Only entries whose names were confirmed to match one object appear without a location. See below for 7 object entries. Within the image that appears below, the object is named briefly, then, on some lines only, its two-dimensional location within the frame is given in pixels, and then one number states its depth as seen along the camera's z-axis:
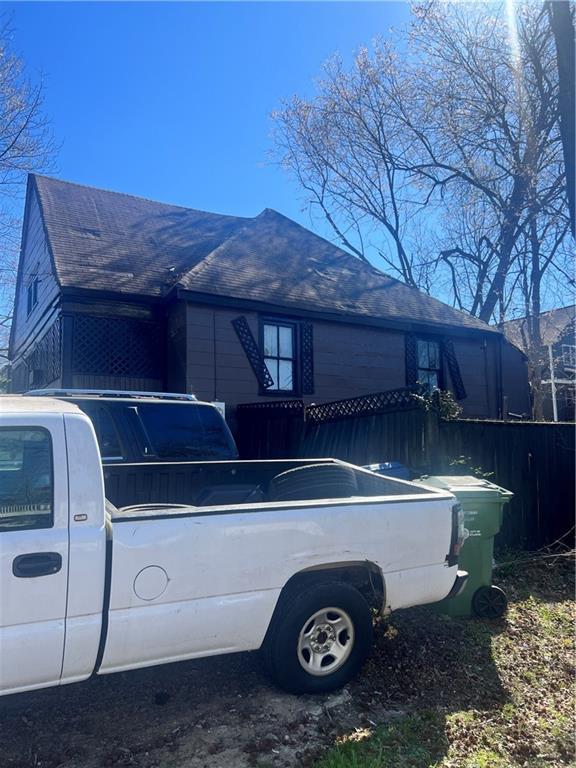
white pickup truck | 2.72
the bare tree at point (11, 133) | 13.48
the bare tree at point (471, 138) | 15.11
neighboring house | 25.73
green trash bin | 5.07
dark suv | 5.92
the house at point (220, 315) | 11.16
